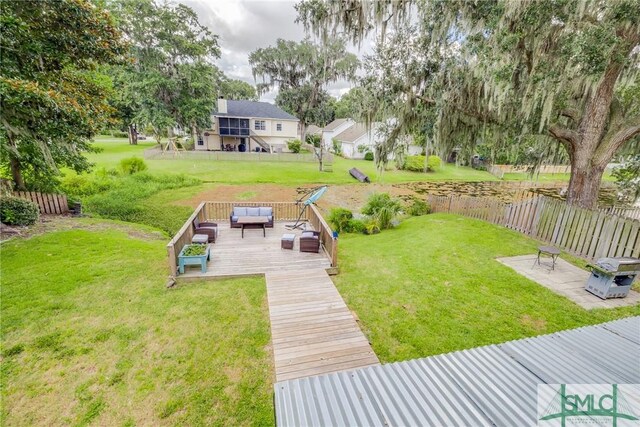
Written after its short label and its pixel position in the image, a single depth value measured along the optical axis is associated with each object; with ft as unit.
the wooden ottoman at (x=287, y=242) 26.07
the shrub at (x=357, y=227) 37.17
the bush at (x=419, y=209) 44.60
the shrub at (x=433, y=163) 90.83
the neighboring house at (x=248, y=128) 105.91
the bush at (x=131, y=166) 57.41
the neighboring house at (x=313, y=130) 159.49
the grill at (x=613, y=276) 17.31
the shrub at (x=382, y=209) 37.58
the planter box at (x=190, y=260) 21.24
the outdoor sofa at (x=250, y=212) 30.90
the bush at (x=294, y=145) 107.96
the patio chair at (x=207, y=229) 26.63
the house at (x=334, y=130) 129.61
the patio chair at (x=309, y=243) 25.27
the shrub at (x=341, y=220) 37.42
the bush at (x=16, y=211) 27.35
